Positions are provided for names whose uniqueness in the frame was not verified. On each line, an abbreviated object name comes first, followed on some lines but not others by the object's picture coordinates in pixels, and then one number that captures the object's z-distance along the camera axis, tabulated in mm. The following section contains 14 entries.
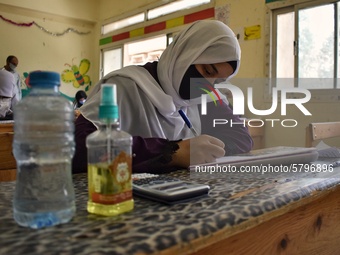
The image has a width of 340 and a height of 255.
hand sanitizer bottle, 449
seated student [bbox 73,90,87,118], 4671
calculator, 538
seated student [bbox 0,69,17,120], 3621
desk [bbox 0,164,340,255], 375
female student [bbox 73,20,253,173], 1244
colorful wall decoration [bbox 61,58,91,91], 5891
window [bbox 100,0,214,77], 4195
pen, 1311
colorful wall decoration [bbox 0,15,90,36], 5277
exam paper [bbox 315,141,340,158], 1145
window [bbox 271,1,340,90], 2863
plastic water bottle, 436
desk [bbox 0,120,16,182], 929
